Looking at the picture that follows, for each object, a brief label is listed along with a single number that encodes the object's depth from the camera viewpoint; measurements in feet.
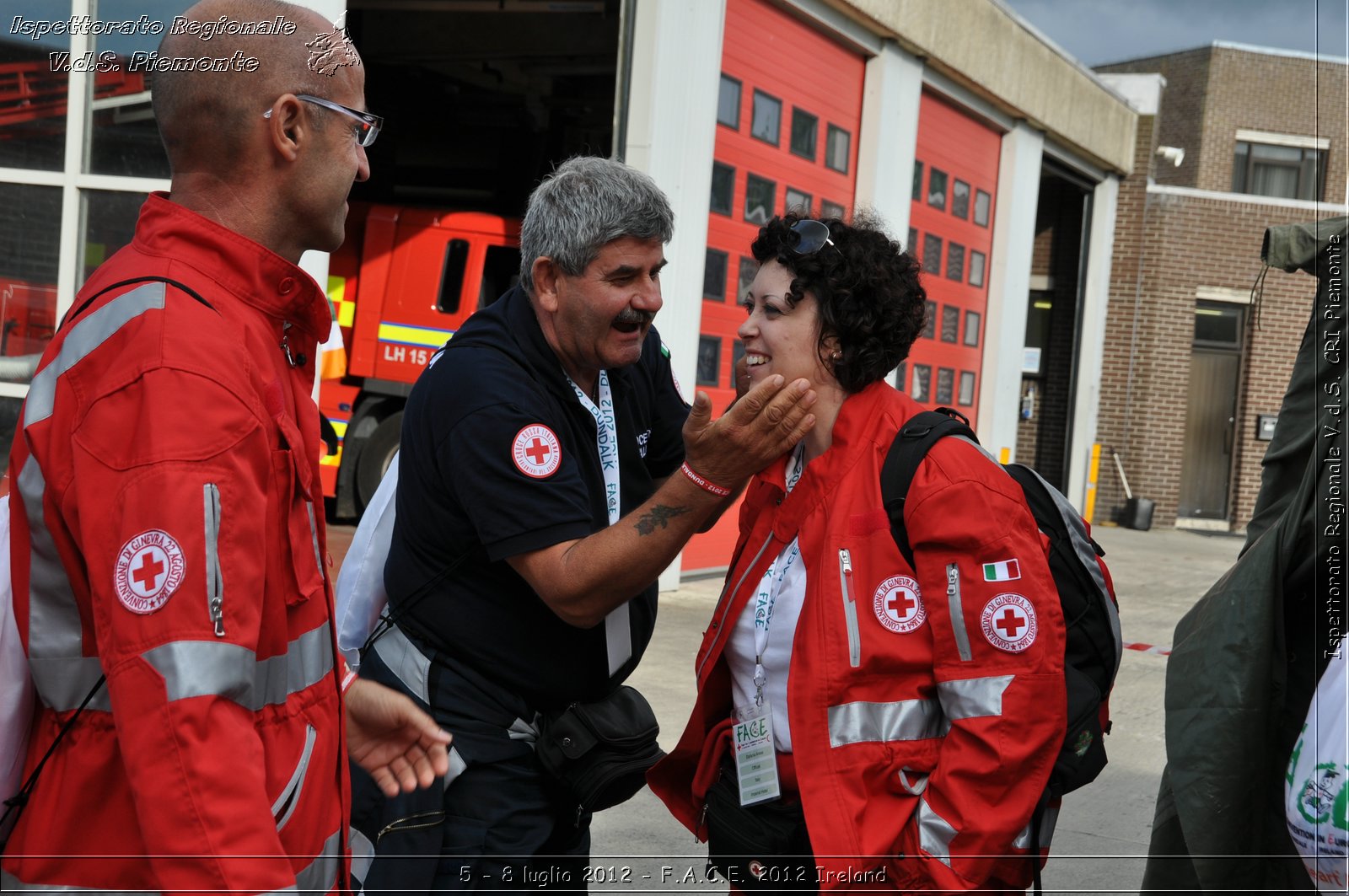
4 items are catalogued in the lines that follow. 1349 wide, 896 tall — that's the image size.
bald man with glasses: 4.75
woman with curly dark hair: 7.27
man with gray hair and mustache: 7.36
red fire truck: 37.37
